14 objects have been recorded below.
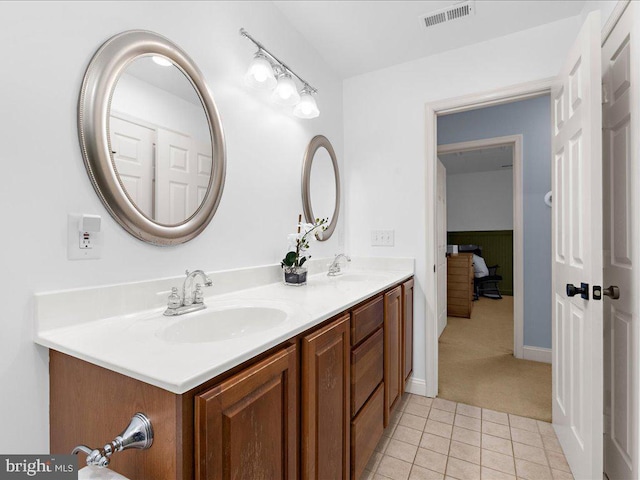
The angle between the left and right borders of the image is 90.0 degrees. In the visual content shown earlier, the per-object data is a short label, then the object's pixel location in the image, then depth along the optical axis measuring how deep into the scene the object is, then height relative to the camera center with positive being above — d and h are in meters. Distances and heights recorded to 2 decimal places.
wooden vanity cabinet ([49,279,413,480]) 0.62 -0.42
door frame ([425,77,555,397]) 2.21 +0.05
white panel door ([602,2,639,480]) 1.19 -0.04
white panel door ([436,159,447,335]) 3.23 -0.10
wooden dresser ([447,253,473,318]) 4.14 -0.60
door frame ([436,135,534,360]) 2.83 -0.10
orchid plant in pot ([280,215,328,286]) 1.67 -0.10
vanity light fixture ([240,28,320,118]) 1.54 +0.82
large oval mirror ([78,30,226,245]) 0.99 +0.37
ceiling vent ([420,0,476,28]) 1.78 +1.30
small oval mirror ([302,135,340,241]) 2.05 +0.39
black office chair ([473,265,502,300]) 5.55 -0.82
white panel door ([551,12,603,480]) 1.21 -0.05
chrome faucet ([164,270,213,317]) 1.08 -0.21
